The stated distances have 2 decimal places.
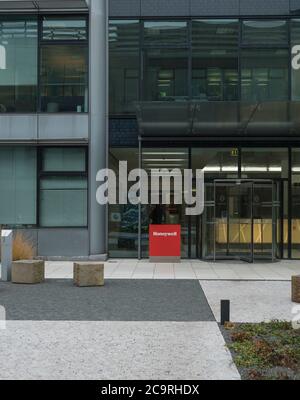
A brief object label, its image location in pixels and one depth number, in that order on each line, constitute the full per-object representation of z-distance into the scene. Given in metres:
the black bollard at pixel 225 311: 8.72
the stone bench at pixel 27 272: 13.12
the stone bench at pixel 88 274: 12.73
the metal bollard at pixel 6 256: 13.55
